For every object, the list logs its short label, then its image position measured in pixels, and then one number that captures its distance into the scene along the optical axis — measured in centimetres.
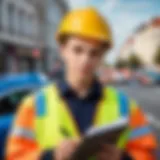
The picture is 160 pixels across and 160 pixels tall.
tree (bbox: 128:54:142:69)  6981
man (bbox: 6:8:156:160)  141
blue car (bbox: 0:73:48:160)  408
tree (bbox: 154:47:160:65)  5994
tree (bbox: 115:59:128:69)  6760
